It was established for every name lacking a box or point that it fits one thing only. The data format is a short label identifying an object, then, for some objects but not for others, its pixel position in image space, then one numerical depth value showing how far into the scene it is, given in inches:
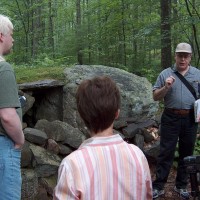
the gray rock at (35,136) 195.9
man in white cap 173.0
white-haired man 95.8
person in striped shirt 62.2
